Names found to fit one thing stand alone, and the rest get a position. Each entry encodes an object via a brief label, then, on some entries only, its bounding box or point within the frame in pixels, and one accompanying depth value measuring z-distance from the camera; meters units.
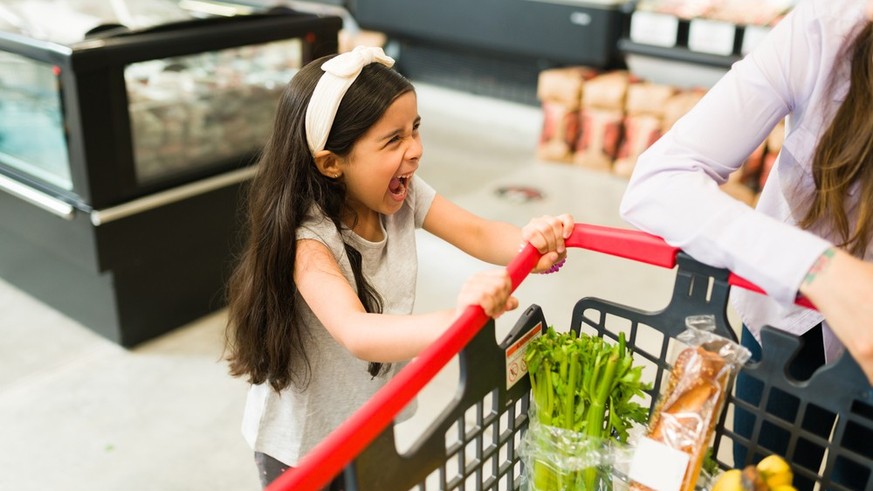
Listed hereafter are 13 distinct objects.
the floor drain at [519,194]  4.16
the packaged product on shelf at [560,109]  4.64
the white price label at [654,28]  4.32
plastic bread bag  1.06
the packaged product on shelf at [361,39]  5.50
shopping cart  0.83
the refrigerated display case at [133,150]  2.57
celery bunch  1.11
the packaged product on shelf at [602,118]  4.51
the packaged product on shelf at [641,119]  4.40
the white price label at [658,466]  1.07
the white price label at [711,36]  4.19
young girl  1.26
